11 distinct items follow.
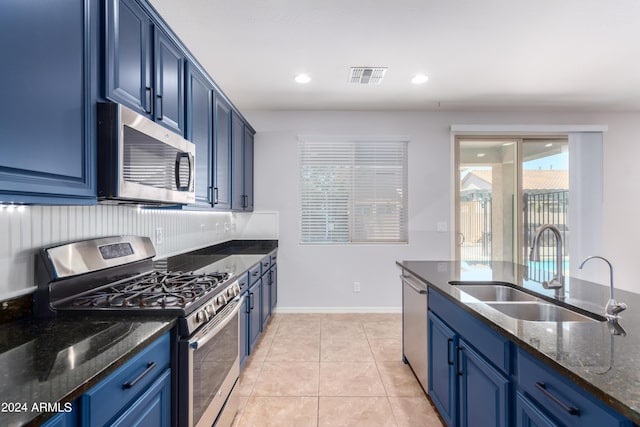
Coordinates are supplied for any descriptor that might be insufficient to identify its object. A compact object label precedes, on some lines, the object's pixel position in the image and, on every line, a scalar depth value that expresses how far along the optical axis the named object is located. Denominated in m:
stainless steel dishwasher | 2.21
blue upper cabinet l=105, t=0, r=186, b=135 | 1.38
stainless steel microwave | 1.31
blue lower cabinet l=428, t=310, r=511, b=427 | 1.32
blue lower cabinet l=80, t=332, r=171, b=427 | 0.89
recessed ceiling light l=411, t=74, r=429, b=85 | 3.15
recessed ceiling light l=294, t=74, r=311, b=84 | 3.15
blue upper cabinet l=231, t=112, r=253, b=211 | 3.28
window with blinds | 4.24
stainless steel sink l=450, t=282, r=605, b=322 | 1.54
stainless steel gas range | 1.36
